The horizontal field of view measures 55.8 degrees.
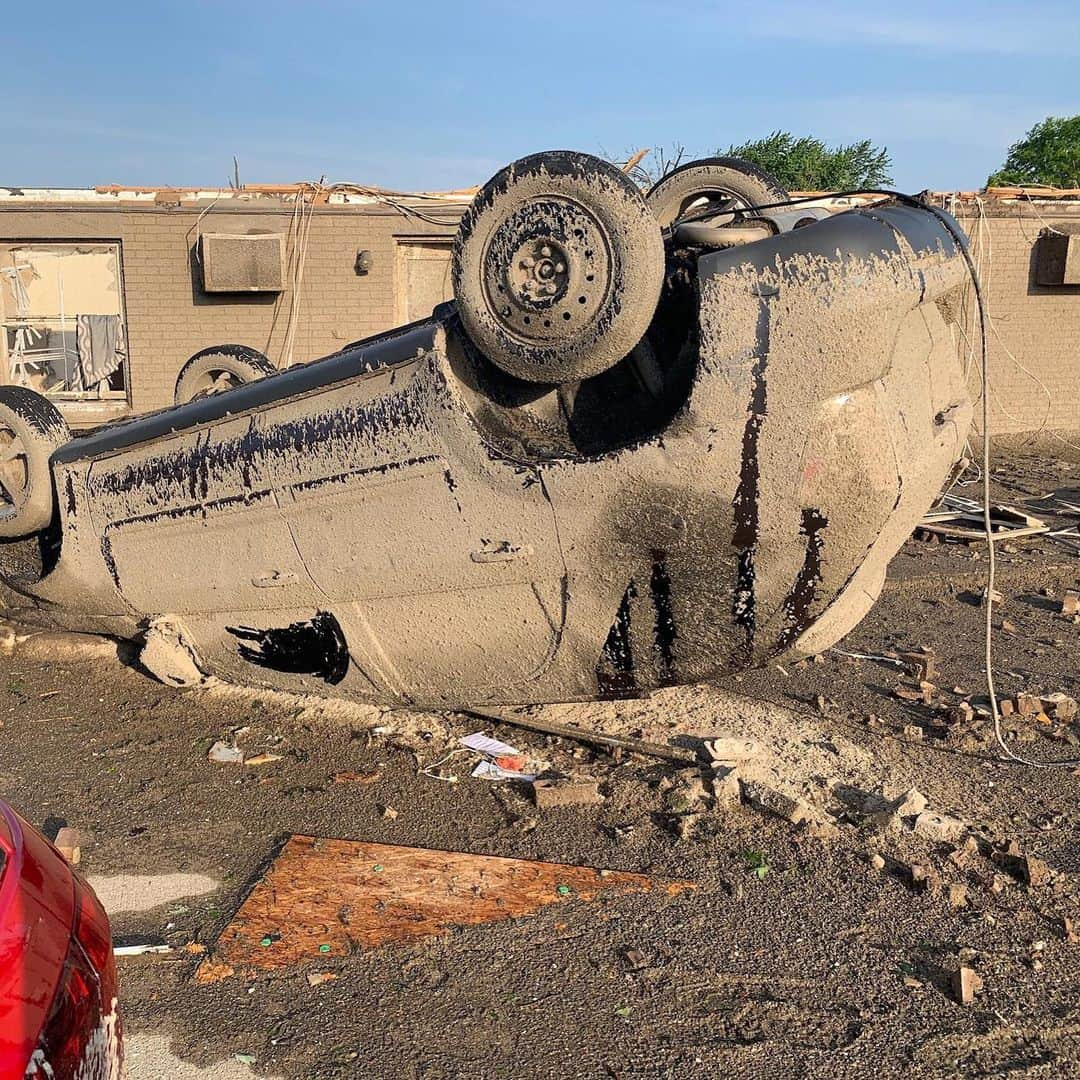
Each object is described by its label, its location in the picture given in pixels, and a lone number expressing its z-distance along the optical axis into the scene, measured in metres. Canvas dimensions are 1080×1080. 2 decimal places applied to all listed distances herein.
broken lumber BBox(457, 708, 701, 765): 4.23
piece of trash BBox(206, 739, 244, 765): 4.39
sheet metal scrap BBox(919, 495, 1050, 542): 7.92
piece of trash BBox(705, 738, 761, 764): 4.10
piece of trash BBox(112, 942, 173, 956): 3.00
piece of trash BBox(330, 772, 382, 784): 4.16
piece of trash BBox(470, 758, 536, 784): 4.15
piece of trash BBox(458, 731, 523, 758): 4.37
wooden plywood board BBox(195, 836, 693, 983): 3.05
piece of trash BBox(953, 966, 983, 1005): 2.72
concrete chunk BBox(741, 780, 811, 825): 3.69
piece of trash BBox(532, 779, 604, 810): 3.89
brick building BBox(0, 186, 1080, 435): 10.78
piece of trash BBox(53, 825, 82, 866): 3.58
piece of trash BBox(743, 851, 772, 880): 3.39
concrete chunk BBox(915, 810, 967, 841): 3.55
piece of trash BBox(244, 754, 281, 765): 4.37
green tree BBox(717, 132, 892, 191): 33.50
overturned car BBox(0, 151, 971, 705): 3.26
